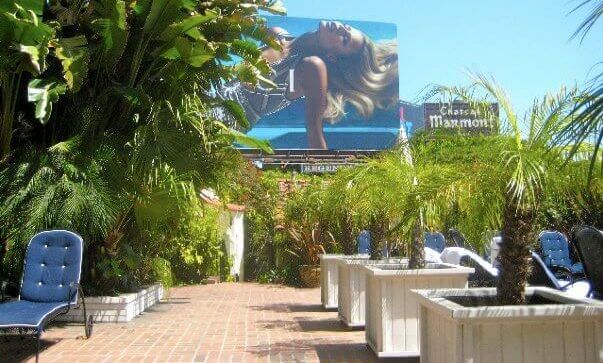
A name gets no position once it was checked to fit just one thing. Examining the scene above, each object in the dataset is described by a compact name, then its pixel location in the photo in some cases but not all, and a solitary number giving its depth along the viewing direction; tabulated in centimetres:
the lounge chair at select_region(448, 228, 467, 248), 1499
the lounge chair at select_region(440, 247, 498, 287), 948
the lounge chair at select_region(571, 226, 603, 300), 647
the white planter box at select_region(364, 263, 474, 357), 693
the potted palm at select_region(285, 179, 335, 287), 1639
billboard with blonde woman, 3925
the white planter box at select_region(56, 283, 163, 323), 1023
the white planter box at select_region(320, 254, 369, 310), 1166
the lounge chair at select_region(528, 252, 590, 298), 838
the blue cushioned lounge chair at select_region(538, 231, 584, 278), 1152
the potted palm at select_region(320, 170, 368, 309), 1007
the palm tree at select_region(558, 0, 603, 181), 304
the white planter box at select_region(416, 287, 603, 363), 446
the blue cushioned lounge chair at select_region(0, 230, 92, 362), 729
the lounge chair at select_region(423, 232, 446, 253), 1442
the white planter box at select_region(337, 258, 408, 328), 916
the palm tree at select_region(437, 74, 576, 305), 500
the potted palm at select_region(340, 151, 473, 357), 650
